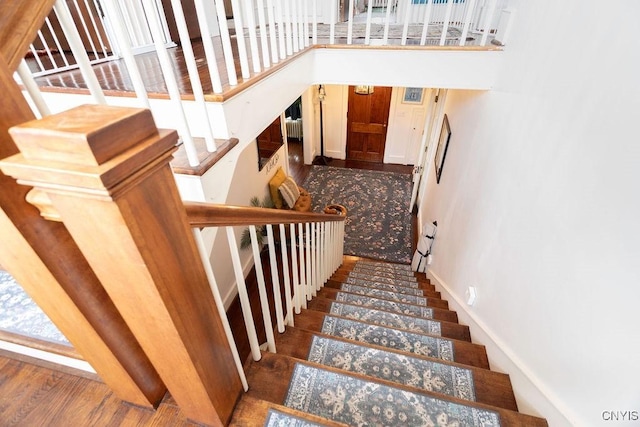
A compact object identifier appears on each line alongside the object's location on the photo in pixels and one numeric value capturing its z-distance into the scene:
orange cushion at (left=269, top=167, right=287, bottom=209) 4.40
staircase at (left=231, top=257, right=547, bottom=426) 1.14
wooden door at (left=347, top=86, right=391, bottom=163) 5.97
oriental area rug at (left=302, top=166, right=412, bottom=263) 4.50
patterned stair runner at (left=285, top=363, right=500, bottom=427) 1.16
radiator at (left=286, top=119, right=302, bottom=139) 7.12
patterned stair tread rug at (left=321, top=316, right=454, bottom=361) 1.80
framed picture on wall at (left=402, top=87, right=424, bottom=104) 5.68
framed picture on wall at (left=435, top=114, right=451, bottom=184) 3.23
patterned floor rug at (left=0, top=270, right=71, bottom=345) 1.18
